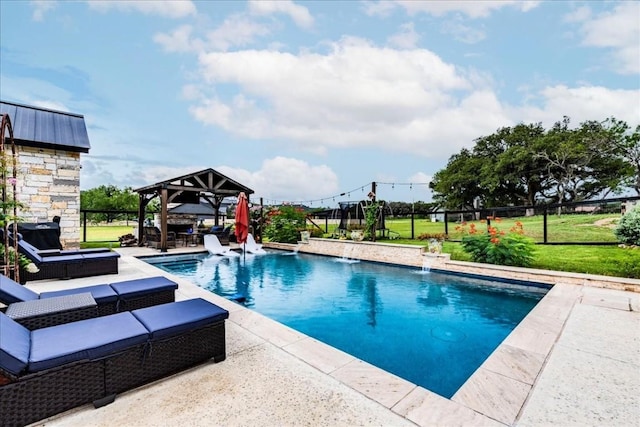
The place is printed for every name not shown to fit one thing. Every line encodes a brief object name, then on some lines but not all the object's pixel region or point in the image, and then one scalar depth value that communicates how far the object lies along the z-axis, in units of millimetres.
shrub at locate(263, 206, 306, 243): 13766
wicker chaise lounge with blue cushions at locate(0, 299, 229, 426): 1911
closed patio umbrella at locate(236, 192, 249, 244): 7891
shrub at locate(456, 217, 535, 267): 7391
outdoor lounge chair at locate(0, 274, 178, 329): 2791
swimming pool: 3648
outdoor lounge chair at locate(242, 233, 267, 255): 12219
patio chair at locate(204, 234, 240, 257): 11562
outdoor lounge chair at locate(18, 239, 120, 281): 5918
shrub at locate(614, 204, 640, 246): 6798
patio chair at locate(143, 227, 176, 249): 11977
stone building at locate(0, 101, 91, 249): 8977
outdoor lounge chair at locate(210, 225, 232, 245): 13117
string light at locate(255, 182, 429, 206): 14625
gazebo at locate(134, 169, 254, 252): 11562
